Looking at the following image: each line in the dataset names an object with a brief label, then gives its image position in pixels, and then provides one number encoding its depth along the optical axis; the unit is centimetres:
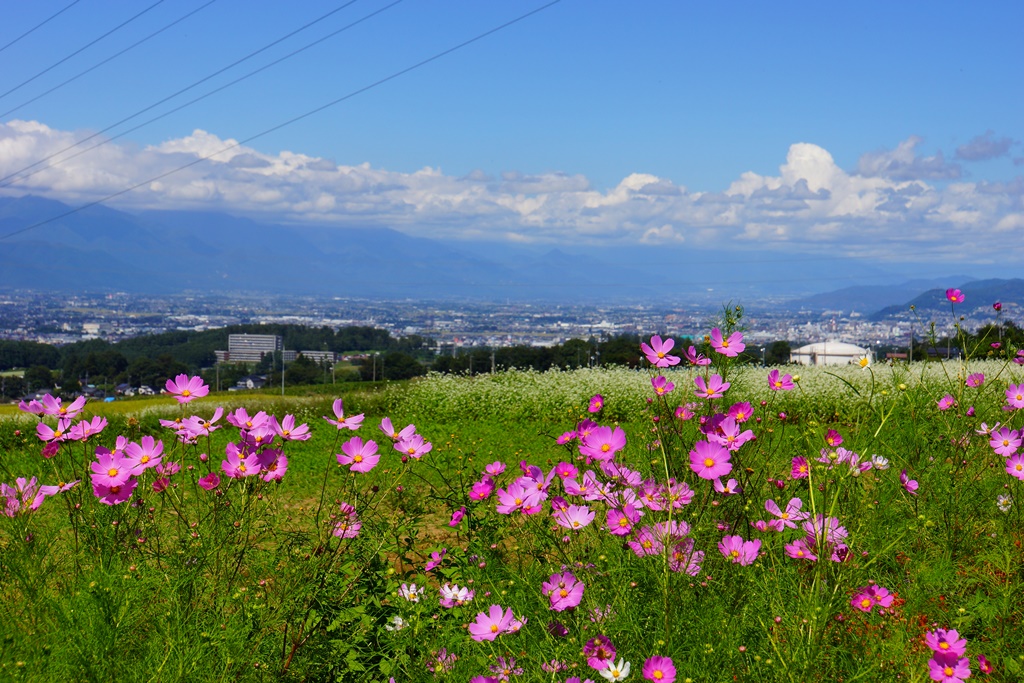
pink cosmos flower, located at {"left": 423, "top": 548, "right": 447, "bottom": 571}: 249
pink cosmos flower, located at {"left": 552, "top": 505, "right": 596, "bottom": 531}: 207
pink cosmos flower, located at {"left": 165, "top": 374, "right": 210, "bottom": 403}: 225
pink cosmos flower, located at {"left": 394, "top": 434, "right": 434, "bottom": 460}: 213
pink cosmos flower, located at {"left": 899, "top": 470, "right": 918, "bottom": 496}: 234
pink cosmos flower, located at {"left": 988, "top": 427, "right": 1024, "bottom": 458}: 266
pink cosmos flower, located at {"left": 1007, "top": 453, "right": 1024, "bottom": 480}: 254
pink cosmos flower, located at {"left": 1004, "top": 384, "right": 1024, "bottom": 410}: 291
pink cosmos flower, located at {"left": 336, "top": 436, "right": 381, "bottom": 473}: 205
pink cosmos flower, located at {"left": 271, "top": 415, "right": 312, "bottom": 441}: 208
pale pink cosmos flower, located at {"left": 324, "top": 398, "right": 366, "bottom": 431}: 213
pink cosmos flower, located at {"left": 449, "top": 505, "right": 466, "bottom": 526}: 251
